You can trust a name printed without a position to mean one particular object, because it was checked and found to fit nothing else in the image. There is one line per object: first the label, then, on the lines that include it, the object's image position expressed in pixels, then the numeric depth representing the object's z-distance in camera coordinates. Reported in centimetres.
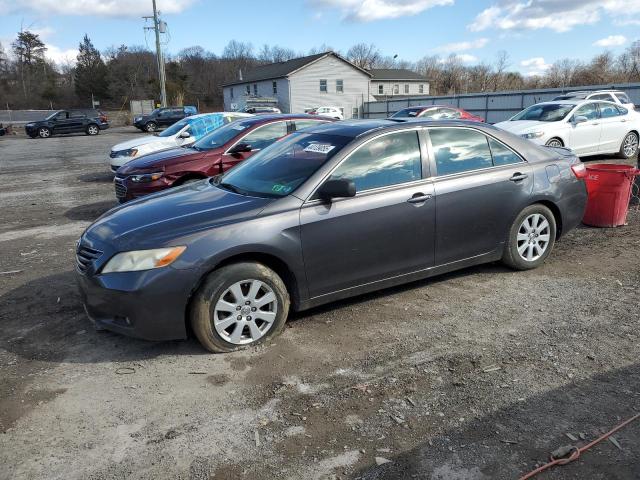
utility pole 3728
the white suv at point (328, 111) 3936
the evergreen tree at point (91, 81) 7919
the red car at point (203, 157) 778
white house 5272
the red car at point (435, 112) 1742
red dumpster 667
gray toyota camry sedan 362
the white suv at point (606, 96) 1842
